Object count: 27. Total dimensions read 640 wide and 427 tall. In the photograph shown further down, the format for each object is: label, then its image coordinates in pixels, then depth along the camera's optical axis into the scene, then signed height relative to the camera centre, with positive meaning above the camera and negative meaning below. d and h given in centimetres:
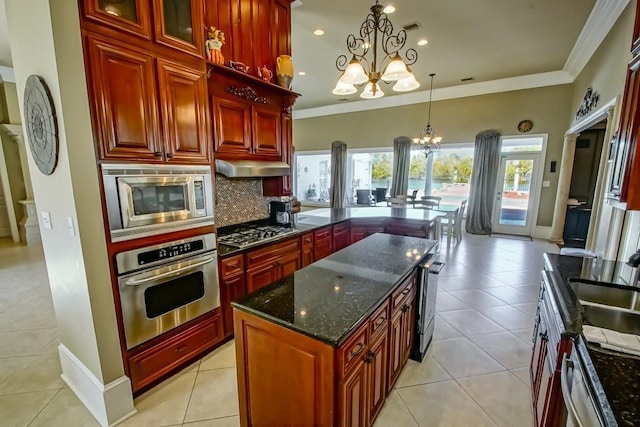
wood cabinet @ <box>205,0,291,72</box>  254 +146
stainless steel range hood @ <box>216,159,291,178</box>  250 +8
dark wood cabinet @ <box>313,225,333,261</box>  341 -81
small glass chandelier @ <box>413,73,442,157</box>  640 +85
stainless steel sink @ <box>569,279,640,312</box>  158 -69
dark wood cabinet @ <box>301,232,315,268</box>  319 -84
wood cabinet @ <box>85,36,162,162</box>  159 +45
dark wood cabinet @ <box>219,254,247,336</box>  238 -93
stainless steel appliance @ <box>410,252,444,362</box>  207 -98
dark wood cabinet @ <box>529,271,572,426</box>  126 -95
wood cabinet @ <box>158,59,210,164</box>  193 +47
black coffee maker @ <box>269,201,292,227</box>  331 -44
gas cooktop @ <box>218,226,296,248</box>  257 -59
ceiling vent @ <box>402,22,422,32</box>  389 +210
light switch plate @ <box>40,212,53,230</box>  187 -29
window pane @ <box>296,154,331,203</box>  997 -2
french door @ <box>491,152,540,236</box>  652 -40
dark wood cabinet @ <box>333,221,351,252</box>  377 -81
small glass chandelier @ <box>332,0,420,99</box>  225 +84
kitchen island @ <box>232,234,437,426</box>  116 -77
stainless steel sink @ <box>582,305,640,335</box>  137 -72
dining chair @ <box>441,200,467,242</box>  608 -101
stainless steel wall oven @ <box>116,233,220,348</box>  179 -77
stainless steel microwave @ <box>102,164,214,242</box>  170 -15
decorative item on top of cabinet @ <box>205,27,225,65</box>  233 +109
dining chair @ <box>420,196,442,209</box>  605 -56
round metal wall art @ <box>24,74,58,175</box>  158 +31
